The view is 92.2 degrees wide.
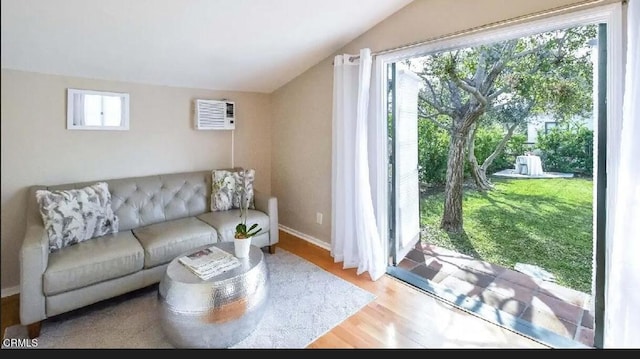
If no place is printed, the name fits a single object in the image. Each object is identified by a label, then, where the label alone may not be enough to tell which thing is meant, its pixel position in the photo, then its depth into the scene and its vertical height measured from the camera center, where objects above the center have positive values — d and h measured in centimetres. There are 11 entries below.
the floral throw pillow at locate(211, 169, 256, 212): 314 -10
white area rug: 186 -94
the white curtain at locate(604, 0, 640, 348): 150 -17
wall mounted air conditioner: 327 +71
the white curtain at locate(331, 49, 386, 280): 269 +5
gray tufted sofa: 186 -47
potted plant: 207 -42
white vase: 207 -45
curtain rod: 169 +100
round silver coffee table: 170 -73
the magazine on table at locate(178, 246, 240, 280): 186 -53
